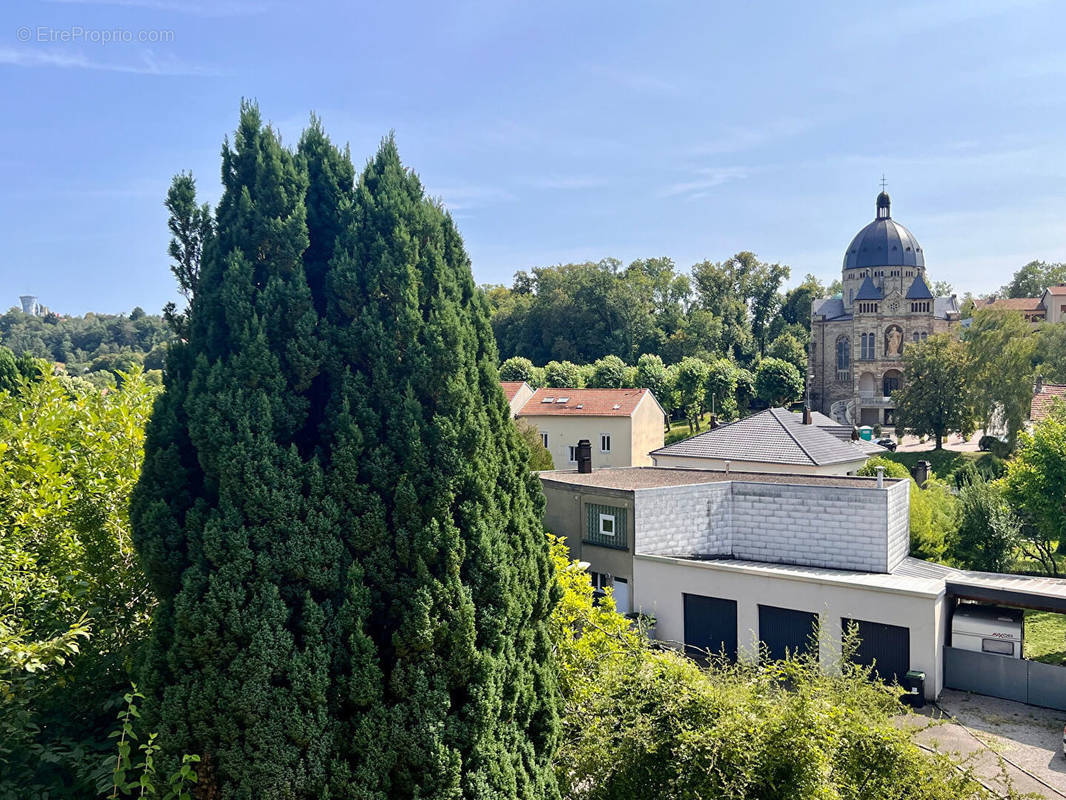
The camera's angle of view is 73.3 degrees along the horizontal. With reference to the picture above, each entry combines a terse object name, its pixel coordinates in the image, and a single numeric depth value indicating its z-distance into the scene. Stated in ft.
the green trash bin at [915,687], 48.47
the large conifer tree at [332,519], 20.35
